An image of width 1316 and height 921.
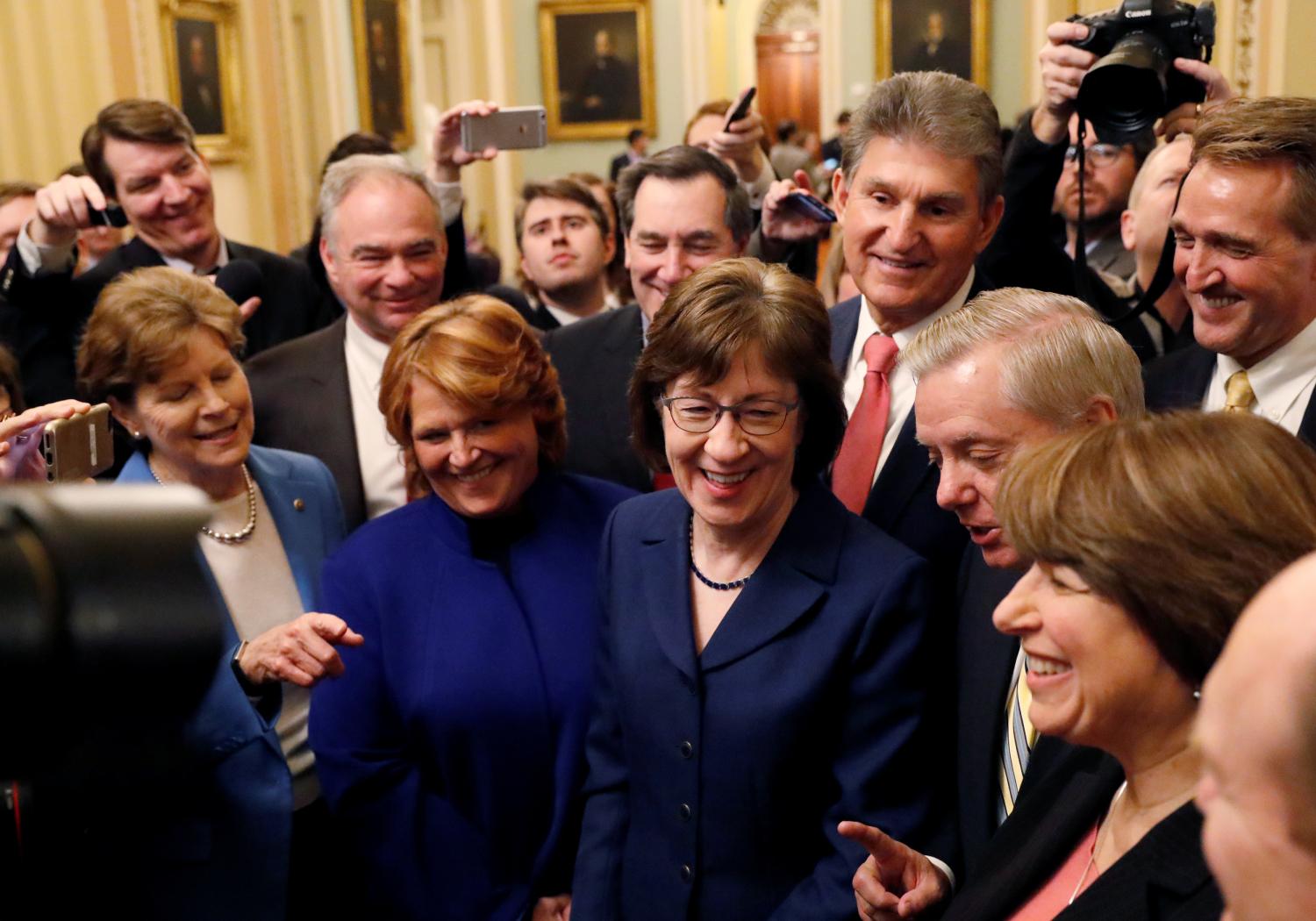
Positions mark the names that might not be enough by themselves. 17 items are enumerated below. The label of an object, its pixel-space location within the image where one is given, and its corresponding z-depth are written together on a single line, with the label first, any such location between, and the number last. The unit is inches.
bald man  33.8
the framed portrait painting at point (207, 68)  375.2
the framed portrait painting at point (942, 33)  598.5
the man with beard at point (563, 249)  212.2
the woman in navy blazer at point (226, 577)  97.5
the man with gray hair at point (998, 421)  78.5
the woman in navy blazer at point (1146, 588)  55.0
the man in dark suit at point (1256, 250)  91.9
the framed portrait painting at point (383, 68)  492.1
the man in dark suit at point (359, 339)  127.2
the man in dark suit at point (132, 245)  143.3
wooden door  836.6
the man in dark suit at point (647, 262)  126.6
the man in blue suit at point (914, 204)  102.4
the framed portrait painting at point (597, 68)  618.8
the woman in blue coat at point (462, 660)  97.1
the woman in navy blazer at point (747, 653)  82.8
